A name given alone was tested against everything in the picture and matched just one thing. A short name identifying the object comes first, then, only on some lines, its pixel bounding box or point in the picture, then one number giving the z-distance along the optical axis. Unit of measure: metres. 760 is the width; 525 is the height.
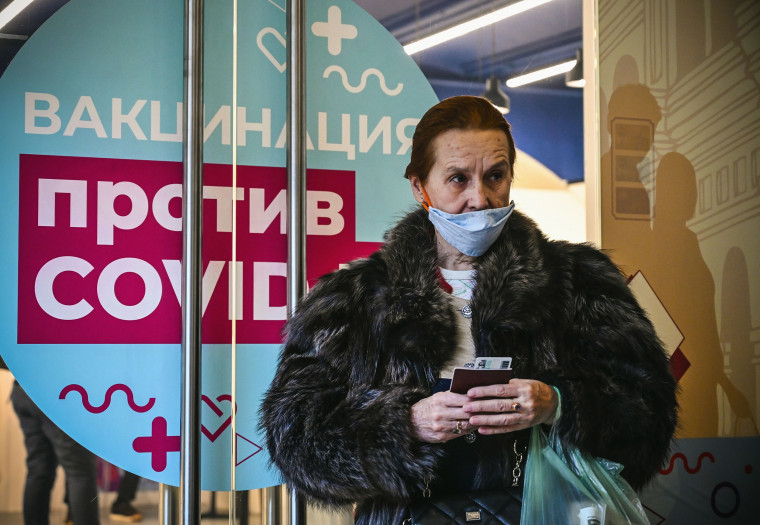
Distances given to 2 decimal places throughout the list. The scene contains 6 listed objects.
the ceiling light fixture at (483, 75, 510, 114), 3.86
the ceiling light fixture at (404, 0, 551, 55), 3.74
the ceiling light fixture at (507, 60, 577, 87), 3.89
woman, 2.04
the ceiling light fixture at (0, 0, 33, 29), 3.26
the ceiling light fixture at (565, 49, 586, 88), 3.99
